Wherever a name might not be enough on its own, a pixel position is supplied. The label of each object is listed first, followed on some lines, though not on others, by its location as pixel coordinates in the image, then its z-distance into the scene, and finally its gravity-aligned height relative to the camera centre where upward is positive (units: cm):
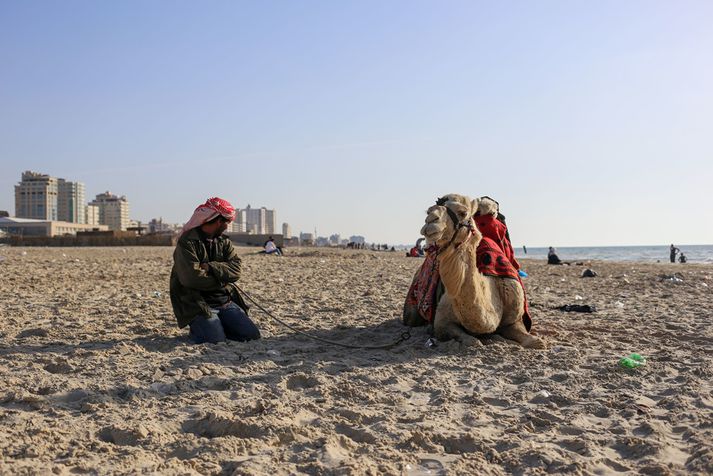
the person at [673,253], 3656 -55
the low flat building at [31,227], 7078 +223
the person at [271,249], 2739 -18
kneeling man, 636 -35
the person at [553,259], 2525 -59
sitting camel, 539 -42
